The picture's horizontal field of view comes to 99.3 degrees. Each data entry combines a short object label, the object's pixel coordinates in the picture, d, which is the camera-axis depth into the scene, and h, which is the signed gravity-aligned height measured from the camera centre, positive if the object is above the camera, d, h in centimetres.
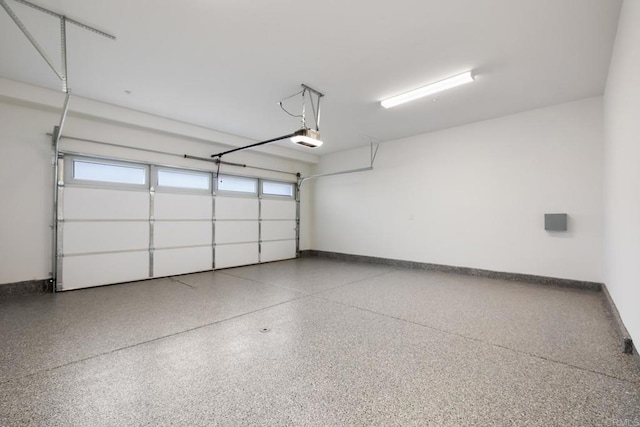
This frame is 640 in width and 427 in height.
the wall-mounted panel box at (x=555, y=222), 434 -7
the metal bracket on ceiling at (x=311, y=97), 389 +183
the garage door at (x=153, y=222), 445 -12
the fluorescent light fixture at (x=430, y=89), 348 +179
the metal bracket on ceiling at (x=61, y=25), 237 +183
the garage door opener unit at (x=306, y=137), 405 +120
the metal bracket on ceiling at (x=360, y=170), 690 +123
